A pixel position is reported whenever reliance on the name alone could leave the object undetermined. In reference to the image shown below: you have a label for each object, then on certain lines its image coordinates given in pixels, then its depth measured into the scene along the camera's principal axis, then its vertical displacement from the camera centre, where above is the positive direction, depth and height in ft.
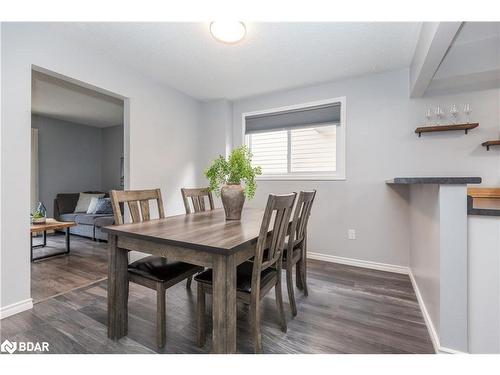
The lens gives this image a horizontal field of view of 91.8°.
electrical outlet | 10.06 -1.97
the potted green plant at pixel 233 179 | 6.37 +0.19
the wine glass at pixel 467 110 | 7.93 +2.52
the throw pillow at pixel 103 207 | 14.43 -1.30
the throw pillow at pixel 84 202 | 15.98 -1.13
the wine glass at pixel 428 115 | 8.57 +2.54
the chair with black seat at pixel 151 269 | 4.86 -1.82
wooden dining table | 3.83 -1.17
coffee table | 10.38 -1.86
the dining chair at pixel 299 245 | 5.96 -1.63
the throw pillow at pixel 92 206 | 14.83 -1.27
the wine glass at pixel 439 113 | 8.41 +2.57
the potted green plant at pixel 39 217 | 11.20 -1.50
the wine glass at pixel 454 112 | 8.05 +2.50
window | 10.53 +2.20
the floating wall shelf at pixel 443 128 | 7.79 +1.99
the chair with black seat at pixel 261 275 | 4.43 -1.86
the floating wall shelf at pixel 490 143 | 7.45 +1.38
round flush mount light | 6.19 +4.08
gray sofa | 13.39 -1.89
